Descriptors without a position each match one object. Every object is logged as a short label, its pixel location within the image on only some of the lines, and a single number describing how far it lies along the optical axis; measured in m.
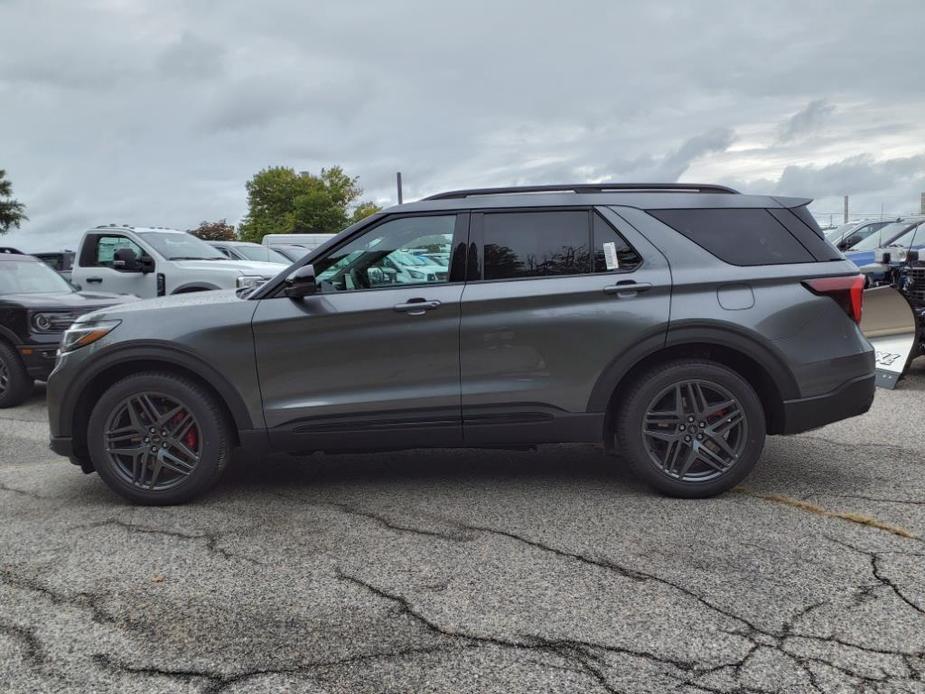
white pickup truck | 11.53
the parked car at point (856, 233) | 19.18
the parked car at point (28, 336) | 8.79
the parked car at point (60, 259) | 22.69
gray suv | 4.58
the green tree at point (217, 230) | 83.38
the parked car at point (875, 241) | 15.65
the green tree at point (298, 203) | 77.50
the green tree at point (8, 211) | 82.88
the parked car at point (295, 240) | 28.59
